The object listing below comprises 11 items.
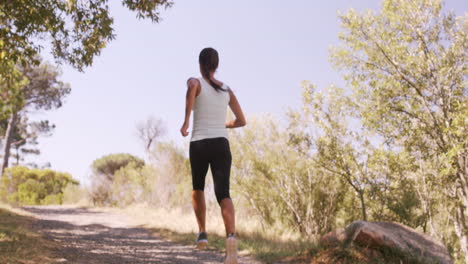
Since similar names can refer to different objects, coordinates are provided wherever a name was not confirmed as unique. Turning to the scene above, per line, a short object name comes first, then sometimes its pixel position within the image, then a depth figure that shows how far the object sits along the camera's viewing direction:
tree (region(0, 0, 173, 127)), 6.07
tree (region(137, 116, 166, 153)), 31.88
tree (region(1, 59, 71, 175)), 24.36
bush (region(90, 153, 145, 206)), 21.75
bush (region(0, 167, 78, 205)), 24.05
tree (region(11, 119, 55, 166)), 29.84
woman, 3.31
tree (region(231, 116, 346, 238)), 10.68
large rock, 5.88
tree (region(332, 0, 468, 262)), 8.86
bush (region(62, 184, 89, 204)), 24.97
